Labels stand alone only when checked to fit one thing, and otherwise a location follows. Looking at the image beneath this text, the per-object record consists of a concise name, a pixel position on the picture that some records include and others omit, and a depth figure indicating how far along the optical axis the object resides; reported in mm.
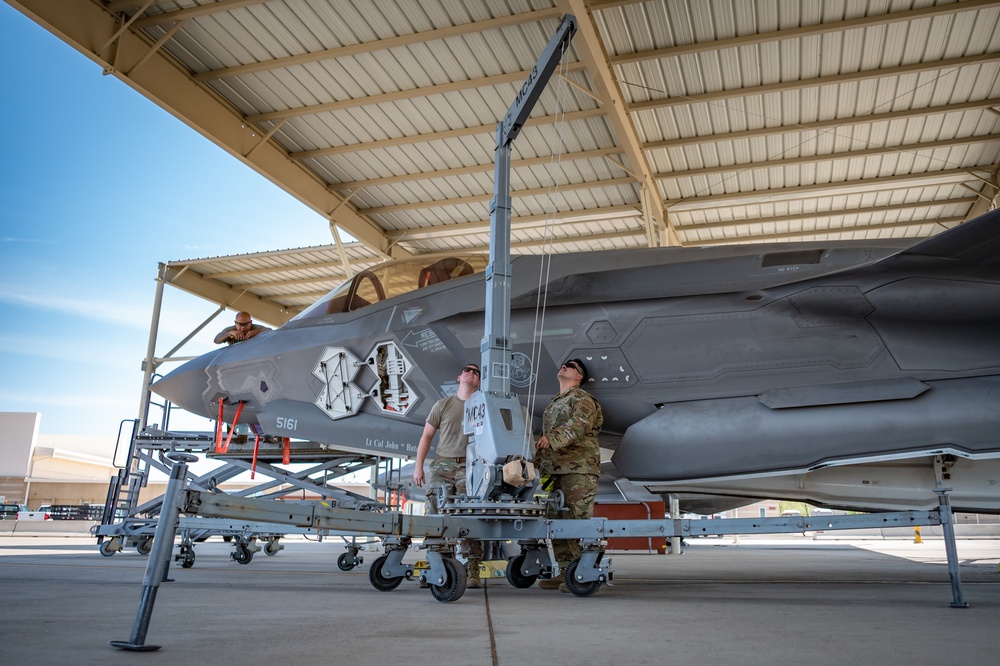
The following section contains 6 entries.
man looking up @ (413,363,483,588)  5328
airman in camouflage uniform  4836
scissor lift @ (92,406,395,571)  8633
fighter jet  4789
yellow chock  4430
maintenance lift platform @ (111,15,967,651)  3830
